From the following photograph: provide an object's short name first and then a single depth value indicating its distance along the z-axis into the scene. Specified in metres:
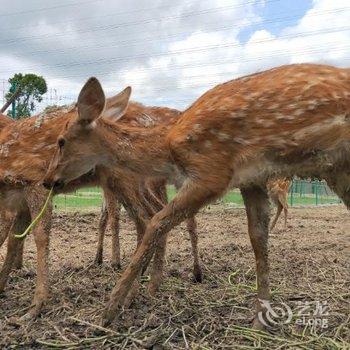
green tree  16.35
